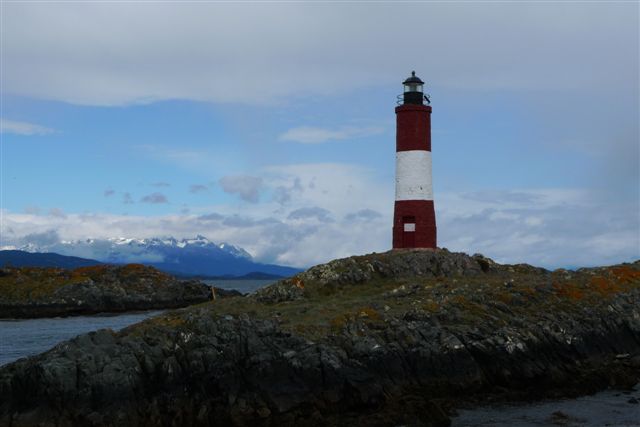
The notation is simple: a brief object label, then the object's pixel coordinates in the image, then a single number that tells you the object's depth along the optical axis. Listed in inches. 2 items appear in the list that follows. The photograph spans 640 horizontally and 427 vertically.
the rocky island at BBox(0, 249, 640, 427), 886.4
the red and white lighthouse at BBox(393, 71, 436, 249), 1617.9
